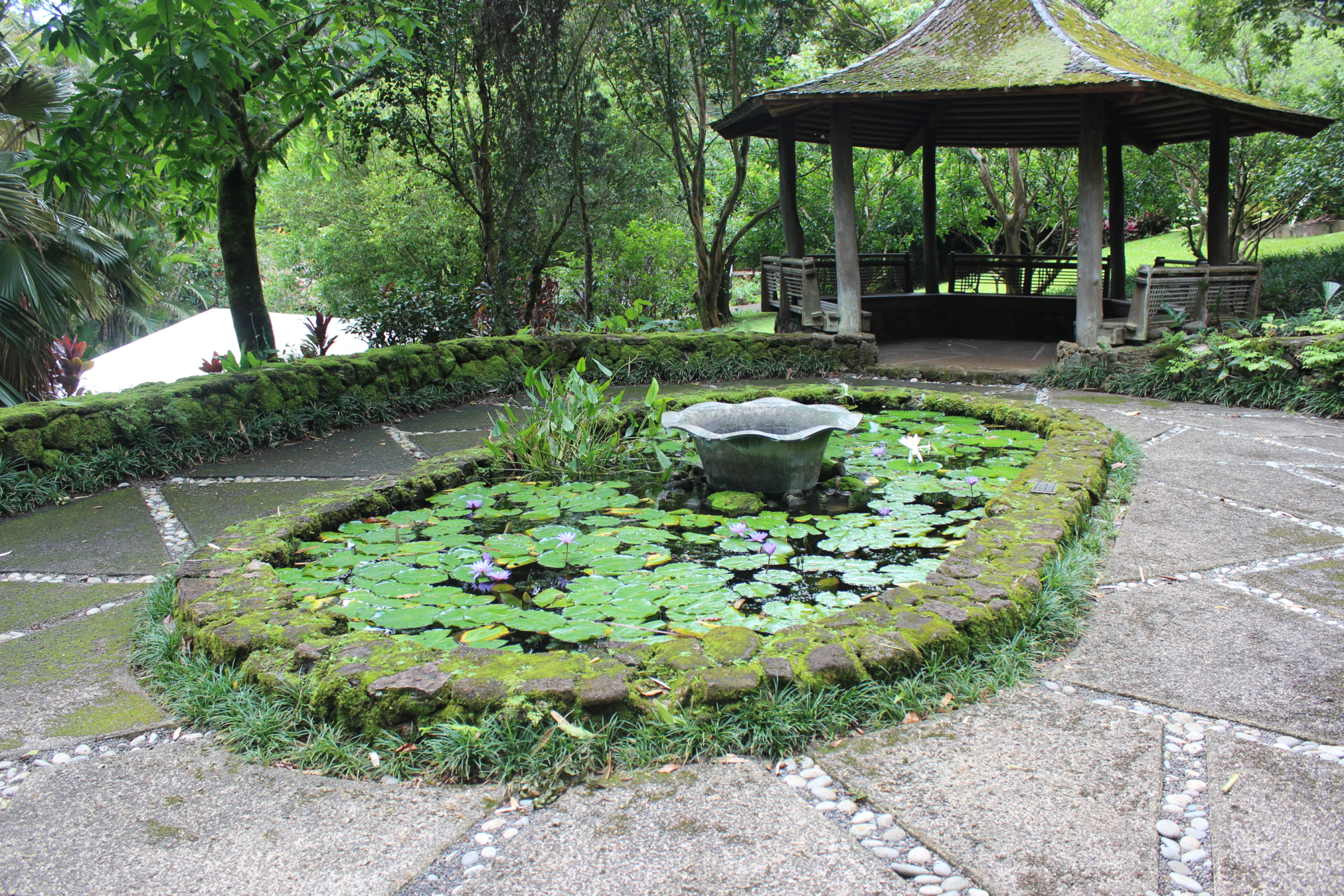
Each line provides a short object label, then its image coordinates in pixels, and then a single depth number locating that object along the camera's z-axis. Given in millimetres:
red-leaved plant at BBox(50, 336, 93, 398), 6664
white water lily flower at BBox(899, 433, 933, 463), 4879
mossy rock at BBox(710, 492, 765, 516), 4223
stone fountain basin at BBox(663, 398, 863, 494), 4328
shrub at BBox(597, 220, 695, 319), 13164
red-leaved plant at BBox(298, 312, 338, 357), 7746
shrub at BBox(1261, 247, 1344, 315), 11828
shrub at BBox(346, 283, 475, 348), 8883
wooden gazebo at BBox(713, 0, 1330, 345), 7477
